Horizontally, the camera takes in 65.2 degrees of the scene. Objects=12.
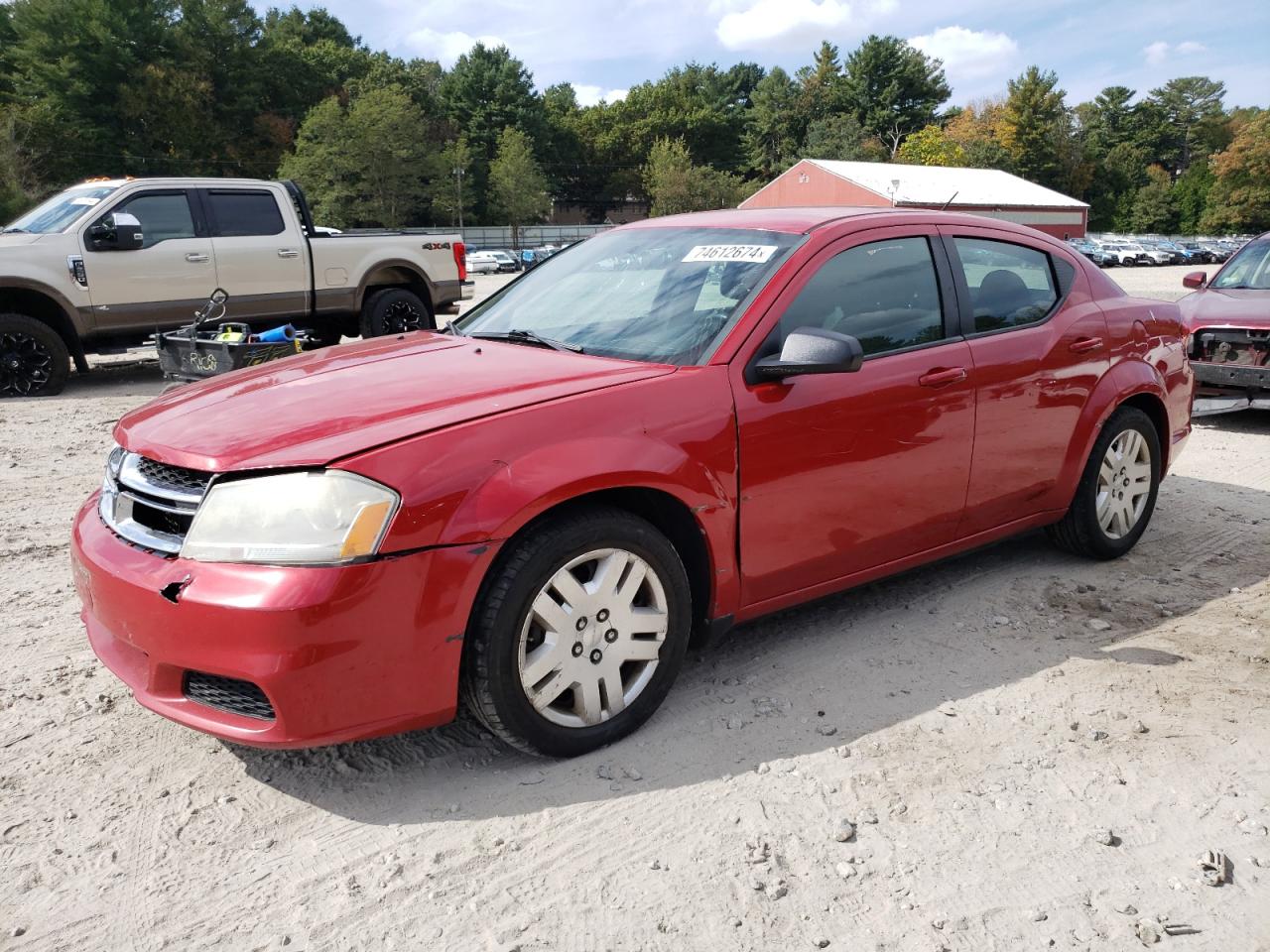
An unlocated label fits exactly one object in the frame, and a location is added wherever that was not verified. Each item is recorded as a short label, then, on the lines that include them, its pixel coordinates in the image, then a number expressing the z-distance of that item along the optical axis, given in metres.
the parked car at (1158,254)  59.75
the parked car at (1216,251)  63.66
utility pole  75.19
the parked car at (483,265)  48.00
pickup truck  9.50
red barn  60.39
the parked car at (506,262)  52.97
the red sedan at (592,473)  2.55
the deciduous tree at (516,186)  77.44
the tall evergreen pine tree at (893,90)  108.00
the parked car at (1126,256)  59.06
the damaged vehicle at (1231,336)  8.09
